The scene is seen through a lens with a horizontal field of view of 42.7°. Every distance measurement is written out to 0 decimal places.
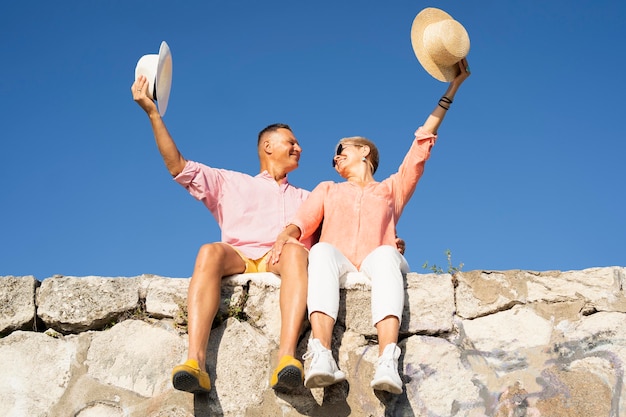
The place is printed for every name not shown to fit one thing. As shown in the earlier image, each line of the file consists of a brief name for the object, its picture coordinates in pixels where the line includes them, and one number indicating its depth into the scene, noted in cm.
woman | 327
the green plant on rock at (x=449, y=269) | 380
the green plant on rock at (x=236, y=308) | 365
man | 335
